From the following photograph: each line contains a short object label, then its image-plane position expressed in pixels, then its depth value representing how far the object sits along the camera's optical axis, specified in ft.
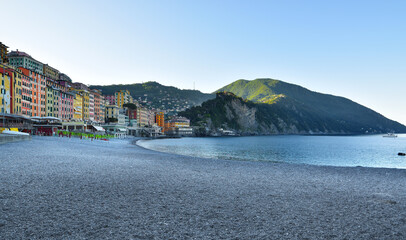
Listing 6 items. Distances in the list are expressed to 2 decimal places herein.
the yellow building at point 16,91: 233.96
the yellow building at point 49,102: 309.96
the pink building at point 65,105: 337.41
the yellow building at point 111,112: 550.20
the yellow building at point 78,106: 389.19
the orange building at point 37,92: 276.10
